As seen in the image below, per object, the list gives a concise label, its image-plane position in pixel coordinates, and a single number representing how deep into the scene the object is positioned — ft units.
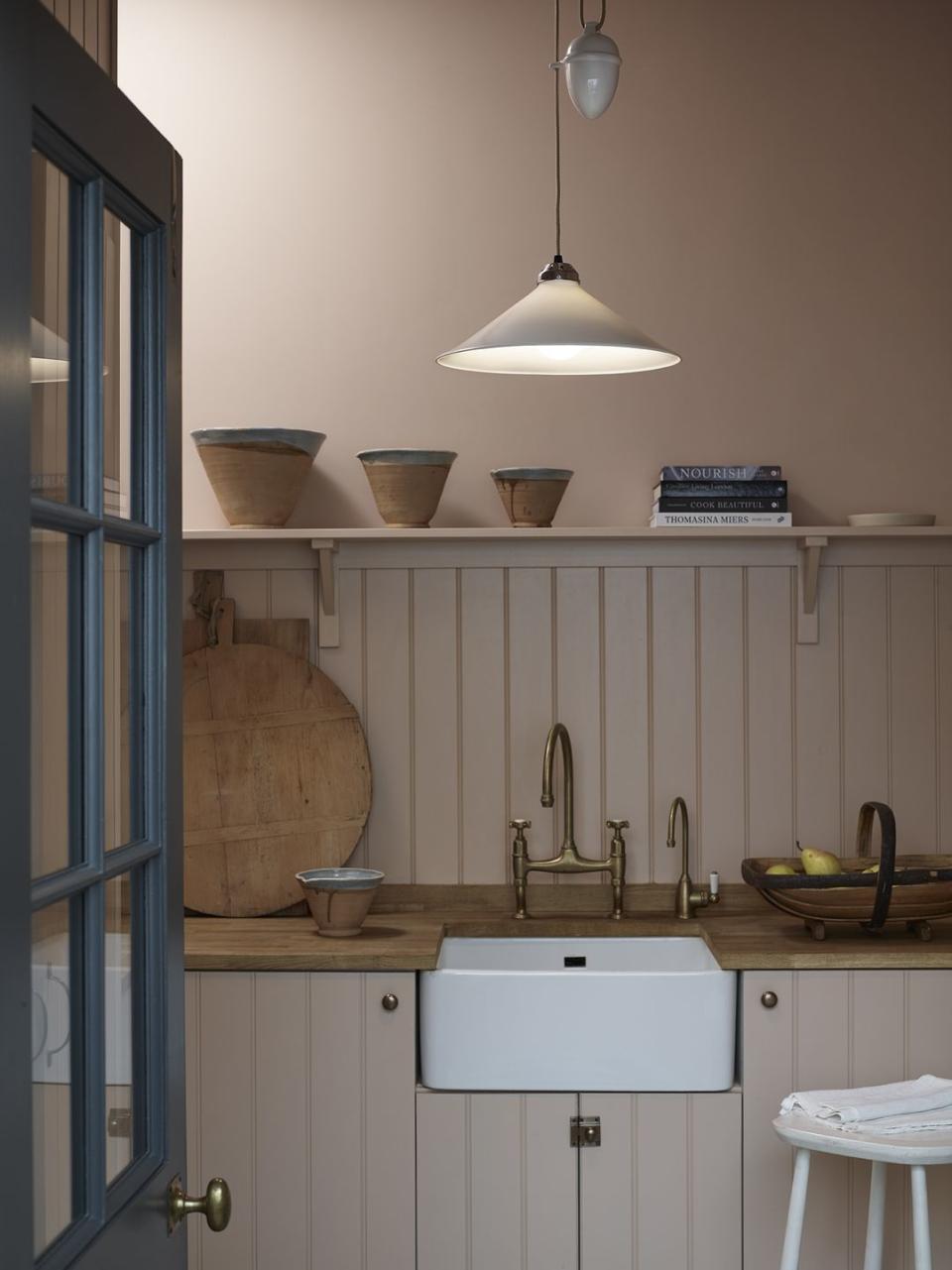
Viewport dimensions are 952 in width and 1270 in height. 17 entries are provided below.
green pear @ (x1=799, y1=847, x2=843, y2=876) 9.47
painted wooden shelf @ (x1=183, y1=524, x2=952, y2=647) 9.96
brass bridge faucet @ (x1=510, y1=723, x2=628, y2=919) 10.21
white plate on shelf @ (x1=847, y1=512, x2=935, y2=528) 10.12
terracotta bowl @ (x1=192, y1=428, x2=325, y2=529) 9.91
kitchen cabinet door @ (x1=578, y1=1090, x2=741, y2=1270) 8.85
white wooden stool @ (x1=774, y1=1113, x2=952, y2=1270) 7.36
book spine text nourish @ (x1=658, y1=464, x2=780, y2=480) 10.11
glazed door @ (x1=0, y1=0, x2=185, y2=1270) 3.71
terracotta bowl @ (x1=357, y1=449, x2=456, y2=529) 9.95
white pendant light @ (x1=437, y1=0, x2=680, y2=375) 6.75
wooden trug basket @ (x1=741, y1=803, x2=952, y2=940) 9.01
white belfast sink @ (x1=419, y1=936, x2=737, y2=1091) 8.93
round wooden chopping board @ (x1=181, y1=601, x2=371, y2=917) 10.30
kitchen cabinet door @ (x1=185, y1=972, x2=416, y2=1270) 8.87
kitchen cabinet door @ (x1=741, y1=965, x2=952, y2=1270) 8.88
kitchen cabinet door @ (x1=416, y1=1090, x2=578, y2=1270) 8.87
